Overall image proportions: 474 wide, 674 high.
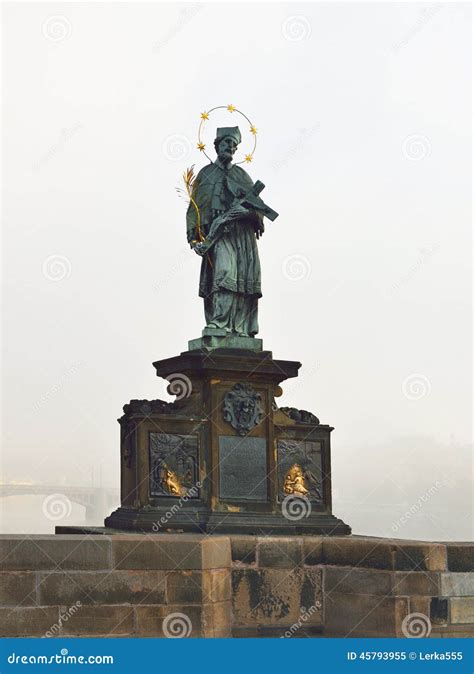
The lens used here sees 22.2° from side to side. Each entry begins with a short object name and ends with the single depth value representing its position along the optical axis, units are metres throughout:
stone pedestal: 15.69
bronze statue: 16.83
